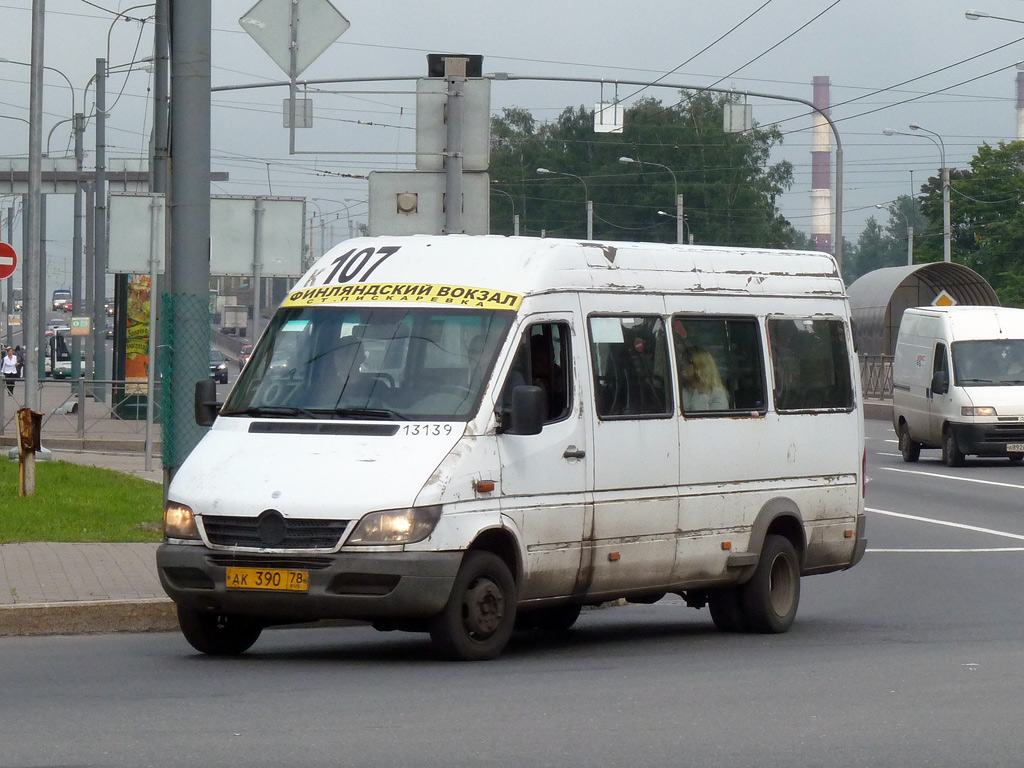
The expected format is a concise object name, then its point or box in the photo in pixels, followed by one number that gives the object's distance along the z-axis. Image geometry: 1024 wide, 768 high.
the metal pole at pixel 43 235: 62.58
